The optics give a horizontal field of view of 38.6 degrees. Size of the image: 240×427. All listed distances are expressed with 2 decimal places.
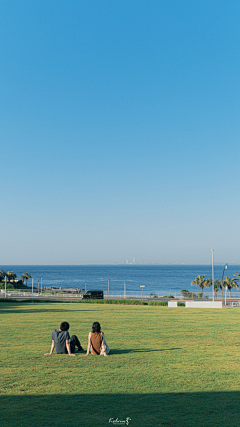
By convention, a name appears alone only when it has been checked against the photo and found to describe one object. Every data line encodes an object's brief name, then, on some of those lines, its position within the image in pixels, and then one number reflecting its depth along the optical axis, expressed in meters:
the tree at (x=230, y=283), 87.15
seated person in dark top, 10.09
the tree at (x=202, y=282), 94.76
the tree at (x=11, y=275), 112.39
